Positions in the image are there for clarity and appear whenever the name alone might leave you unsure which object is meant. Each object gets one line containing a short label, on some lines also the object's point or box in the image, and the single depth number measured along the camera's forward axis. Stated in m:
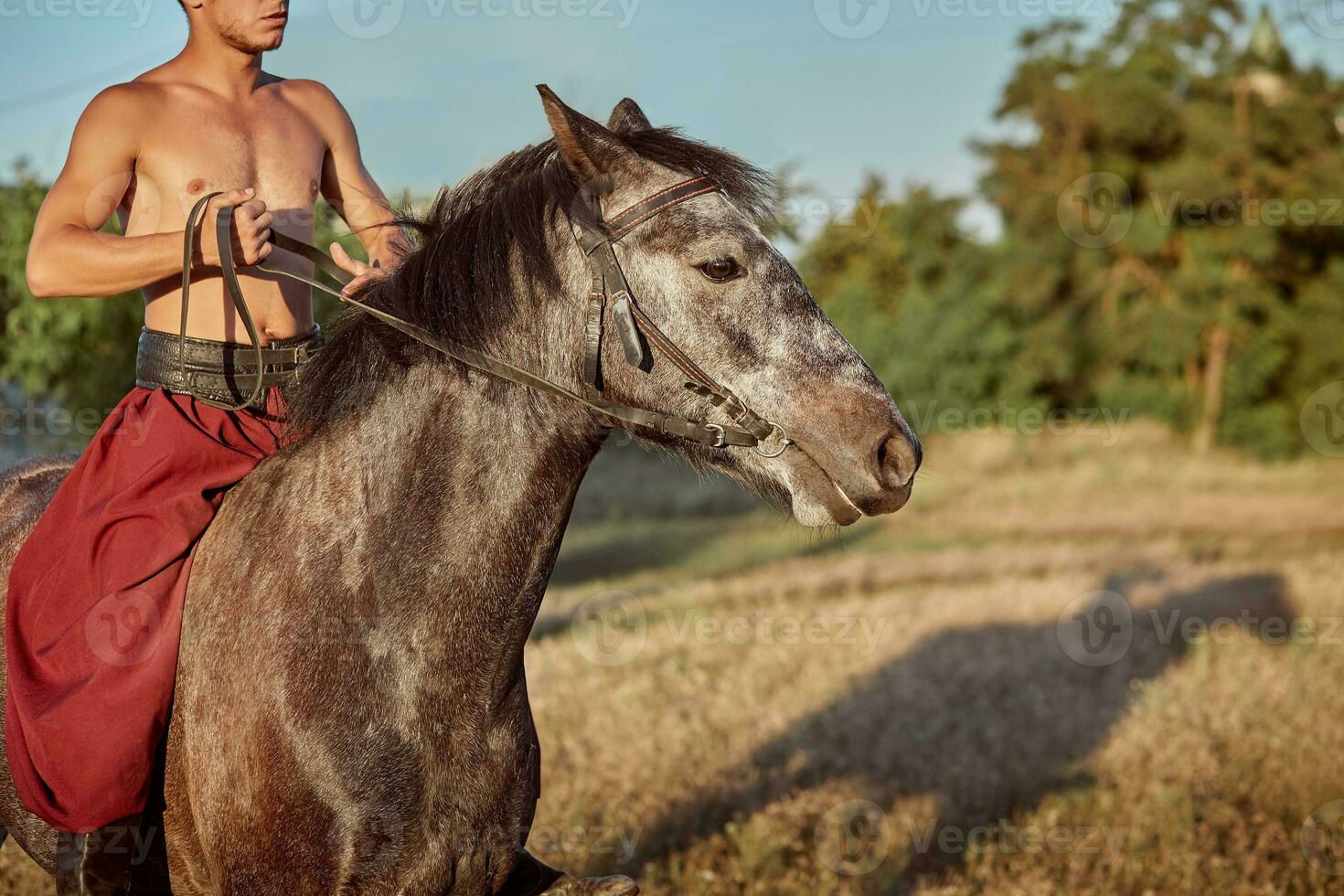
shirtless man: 2.90
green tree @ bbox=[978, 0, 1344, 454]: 32.16
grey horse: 2.75
